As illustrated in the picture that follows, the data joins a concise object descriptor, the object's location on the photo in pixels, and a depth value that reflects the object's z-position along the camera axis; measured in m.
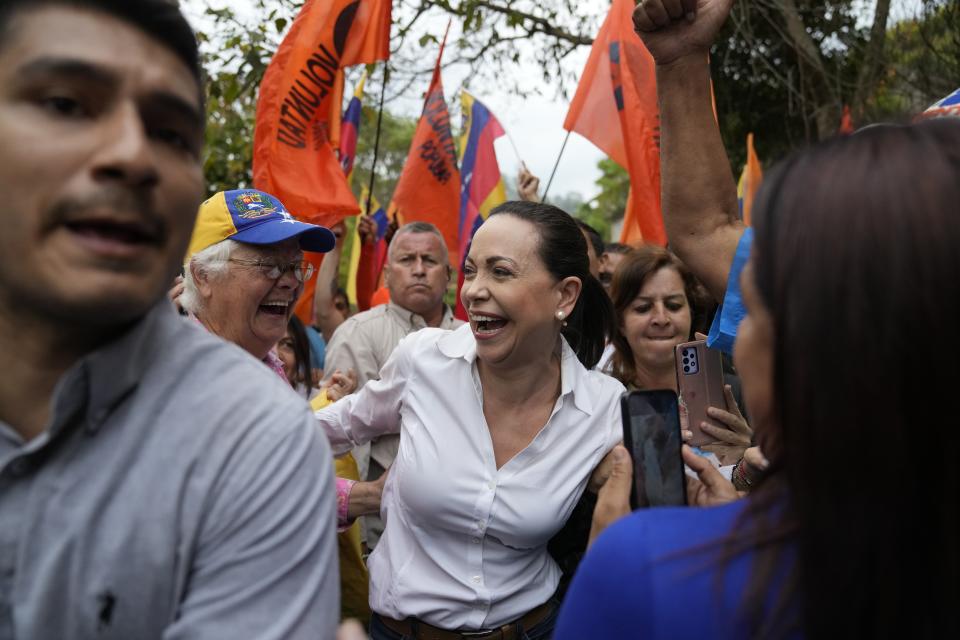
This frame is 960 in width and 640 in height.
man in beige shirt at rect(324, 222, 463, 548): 4.42
